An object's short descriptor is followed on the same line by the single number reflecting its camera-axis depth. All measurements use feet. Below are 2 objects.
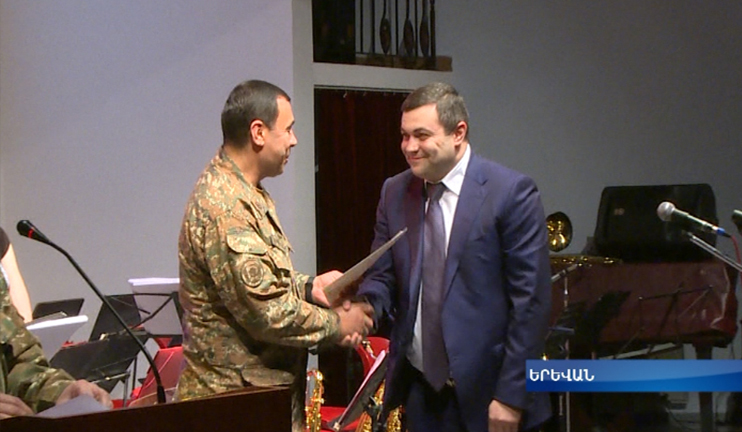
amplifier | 19.98
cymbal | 19.39
